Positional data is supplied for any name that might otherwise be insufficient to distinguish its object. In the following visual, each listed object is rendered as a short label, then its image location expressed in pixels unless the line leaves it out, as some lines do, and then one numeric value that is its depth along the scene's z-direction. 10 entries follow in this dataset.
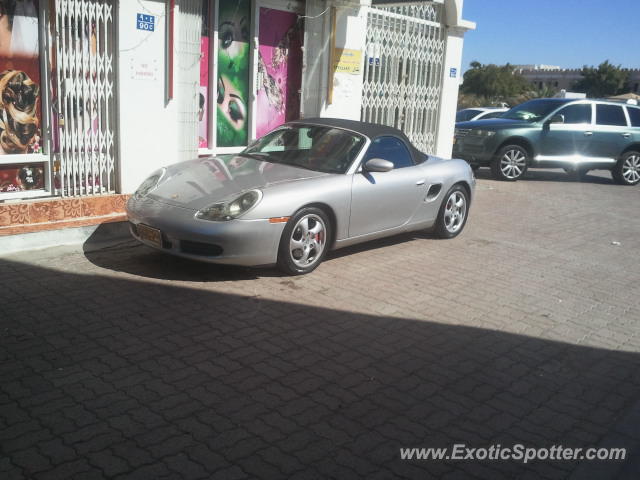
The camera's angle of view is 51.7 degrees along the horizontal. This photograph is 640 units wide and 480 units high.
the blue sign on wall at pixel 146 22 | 7.48
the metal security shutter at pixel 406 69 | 11.27
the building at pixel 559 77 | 80.75
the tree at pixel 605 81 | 71.31
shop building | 6.86
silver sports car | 5.75
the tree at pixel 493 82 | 59.91
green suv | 14.23
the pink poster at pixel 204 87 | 8.95
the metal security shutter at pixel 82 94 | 7.02
